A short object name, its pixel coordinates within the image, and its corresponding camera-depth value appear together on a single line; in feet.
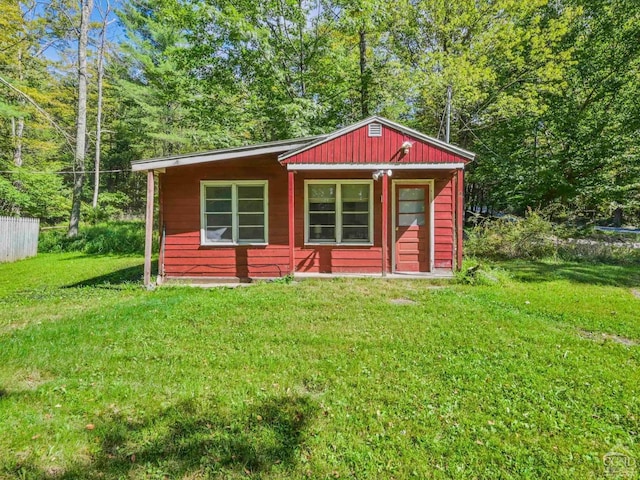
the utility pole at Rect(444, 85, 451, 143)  45.03
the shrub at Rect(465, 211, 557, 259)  34.17
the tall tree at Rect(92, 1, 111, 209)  63.13
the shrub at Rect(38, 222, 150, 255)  46.87
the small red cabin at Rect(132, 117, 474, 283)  24.99
